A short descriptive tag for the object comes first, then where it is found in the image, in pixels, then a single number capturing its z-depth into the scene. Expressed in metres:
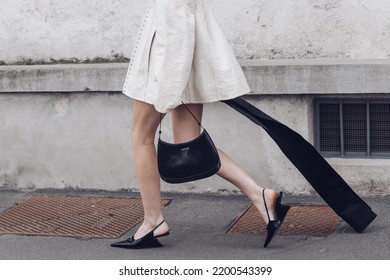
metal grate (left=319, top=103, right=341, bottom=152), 6.50
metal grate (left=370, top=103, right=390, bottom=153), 6.39
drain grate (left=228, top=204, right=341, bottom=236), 5.74
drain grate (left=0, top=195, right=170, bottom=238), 5.96
